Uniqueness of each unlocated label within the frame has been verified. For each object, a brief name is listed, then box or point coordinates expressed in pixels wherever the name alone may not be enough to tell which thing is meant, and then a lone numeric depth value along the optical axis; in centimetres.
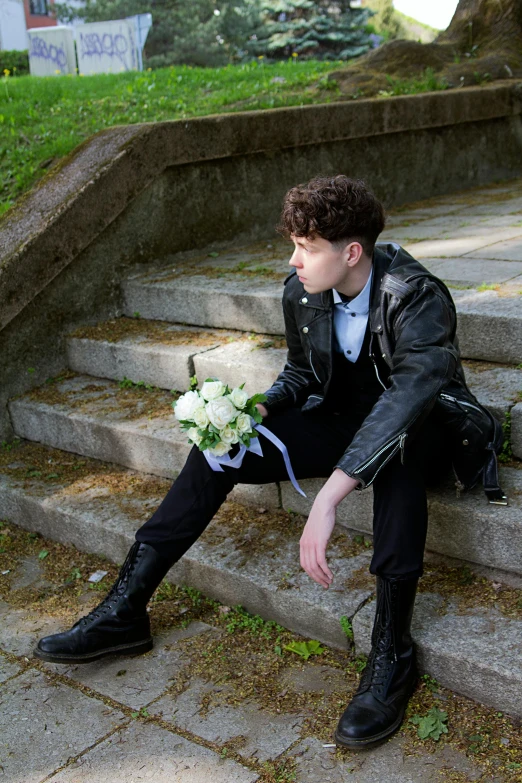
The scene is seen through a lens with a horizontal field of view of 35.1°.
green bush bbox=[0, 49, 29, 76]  1548
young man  247
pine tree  1716
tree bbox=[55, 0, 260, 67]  1733
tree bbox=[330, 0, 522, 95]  715
